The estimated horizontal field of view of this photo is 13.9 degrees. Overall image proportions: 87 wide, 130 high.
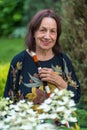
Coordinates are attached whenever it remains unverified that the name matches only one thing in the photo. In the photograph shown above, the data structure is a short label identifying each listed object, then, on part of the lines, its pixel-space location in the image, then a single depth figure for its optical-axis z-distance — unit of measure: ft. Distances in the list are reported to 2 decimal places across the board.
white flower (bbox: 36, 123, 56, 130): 5.04
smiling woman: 8.12
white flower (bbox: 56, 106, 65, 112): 5.69
